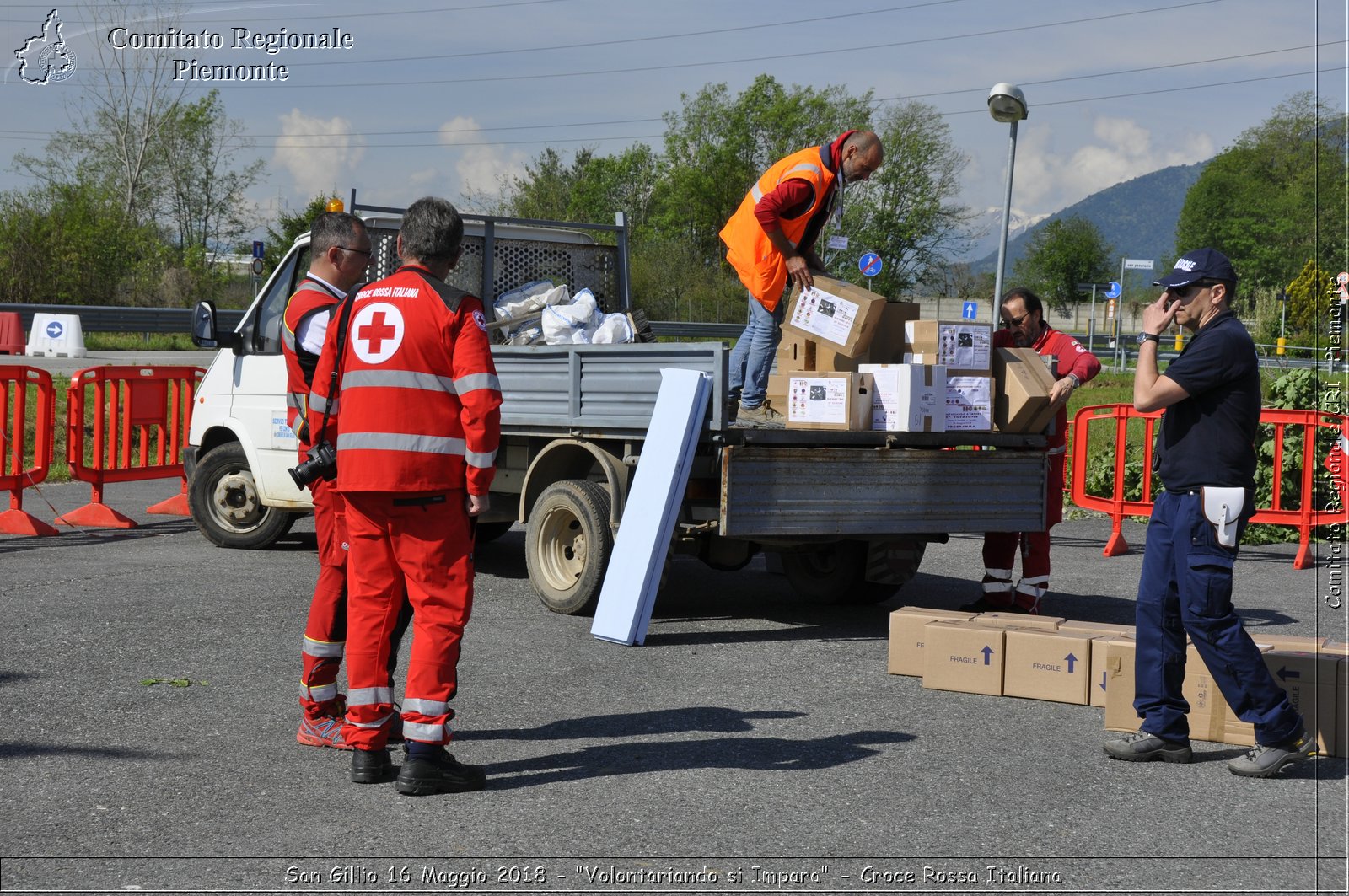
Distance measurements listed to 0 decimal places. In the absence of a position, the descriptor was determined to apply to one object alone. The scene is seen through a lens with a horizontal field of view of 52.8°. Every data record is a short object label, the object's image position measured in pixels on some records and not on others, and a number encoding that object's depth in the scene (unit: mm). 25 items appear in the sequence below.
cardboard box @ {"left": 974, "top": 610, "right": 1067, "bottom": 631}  6621
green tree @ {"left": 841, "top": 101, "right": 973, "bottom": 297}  60906
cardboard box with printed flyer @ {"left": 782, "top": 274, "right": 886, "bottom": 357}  7367
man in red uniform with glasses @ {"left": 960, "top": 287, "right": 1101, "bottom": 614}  8102
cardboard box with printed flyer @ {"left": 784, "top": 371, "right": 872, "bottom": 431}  7316
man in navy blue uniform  5074
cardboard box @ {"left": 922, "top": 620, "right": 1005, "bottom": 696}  6418
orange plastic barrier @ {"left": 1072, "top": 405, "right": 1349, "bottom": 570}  10945
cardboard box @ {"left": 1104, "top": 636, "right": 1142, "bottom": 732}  5641
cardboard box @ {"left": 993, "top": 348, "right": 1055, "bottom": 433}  7738
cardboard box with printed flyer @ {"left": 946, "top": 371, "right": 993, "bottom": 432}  7625
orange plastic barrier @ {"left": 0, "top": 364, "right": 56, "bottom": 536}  10719
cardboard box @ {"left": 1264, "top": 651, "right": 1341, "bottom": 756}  5445
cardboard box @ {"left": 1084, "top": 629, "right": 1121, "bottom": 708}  6195
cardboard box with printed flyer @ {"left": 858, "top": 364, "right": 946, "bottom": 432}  7379
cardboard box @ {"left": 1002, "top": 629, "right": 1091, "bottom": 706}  6238
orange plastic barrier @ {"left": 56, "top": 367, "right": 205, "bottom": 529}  11445
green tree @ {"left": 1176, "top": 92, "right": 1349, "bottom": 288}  66125
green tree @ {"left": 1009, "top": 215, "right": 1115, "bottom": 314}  97688
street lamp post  11562
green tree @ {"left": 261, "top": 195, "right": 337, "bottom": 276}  37853
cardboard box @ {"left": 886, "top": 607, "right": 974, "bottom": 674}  6727
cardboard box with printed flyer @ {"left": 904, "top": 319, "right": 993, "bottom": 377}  7520
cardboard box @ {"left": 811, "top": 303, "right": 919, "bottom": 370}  7602
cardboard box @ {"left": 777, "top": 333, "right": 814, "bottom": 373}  7586
